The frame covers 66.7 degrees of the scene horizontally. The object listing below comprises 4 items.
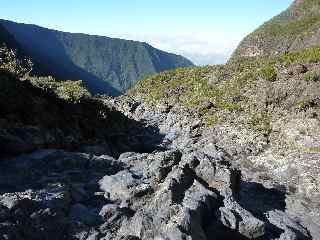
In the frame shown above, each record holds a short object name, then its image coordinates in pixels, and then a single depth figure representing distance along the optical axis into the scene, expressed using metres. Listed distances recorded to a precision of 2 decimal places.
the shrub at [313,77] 17.19
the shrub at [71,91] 12.18
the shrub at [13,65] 12.27
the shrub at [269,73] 18.51
